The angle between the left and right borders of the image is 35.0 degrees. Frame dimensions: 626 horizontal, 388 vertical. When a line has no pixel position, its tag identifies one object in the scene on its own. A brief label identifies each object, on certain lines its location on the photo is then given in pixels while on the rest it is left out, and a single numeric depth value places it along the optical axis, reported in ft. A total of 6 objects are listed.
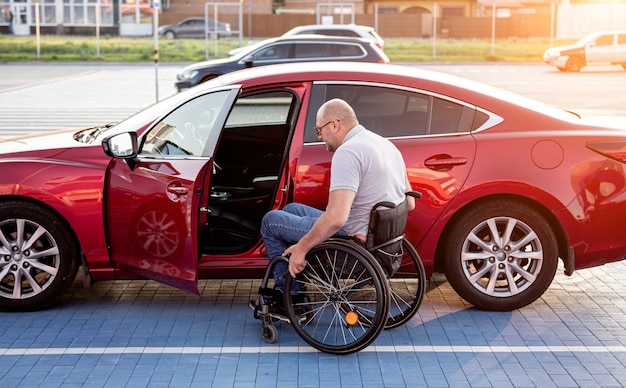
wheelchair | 17.99
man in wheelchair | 17.79
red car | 20.38
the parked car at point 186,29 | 195.31
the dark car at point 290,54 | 74.69
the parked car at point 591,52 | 123.75
